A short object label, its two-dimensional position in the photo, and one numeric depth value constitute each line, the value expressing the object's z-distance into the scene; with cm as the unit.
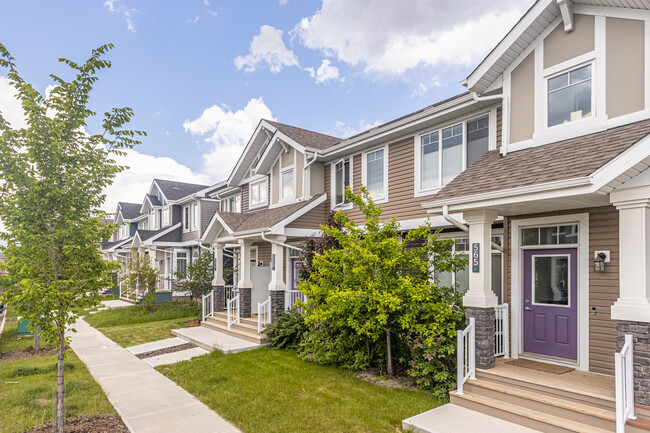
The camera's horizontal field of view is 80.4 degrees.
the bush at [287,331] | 1052
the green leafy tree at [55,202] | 489
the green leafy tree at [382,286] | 699
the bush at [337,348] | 845
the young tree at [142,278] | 1777
